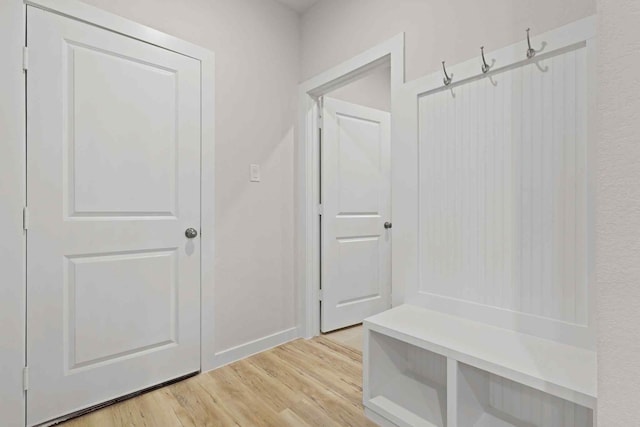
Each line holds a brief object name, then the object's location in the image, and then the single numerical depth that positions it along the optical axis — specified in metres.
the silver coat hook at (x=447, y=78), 1.60
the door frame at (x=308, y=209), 2.52
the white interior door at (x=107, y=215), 1.53
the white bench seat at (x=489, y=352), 1.01
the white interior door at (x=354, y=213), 2.63
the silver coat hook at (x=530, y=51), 1.33
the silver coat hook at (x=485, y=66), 1.46
